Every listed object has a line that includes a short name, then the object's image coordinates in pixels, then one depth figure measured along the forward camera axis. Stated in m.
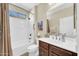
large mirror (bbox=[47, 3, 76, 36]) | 1.75
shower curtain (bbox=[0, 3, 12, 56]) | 1.78
